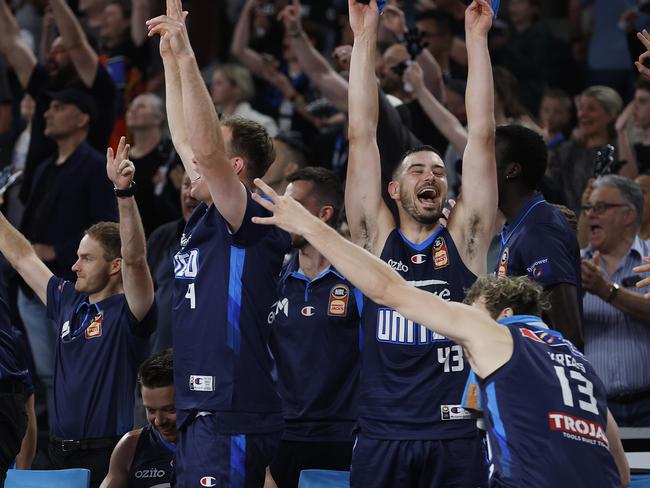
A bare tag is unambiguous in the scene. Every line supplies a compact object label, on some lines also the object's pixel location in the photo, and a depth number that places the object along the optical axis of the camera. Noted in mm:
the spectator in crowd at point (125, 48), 23766
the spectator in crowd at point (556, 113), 20672
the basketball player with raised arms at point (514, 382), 9602
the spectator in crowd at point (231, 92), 22578
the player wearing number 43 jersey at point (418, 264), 11547
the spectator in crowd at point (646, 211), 17312
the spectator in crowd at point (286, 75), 23484
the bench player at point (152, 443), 13312
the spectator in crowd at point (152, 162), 20391
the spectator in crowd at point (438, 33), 21391
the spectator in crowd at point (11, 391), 13148
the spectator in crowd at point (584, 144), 18859
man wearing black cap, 18344
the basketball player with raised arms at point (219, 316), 10930
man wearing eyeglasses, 15078
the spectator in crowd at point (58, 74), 19594
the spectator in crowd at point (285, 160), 17734
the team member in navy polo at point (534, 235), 12711
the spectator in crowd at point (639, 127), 18859
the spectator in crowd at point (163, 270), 17703
